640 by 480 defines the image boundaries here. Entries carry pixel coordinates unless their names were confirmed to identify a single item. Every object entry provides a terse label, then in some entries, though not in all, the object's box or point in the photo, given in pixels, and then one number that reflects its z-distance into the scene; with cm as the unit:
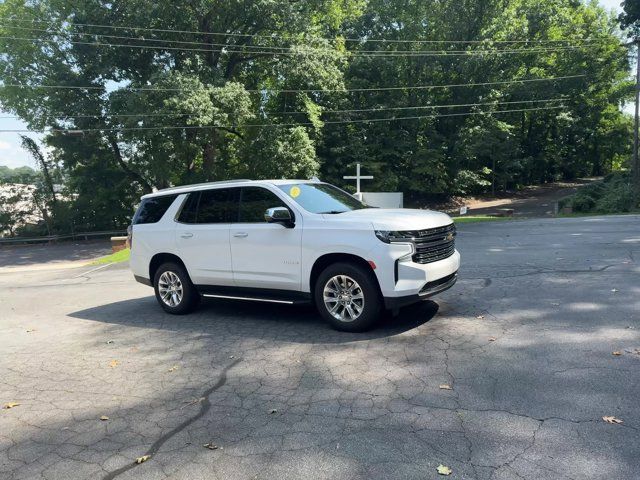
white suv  581
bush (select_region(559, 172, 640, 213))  2873
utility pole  2911
